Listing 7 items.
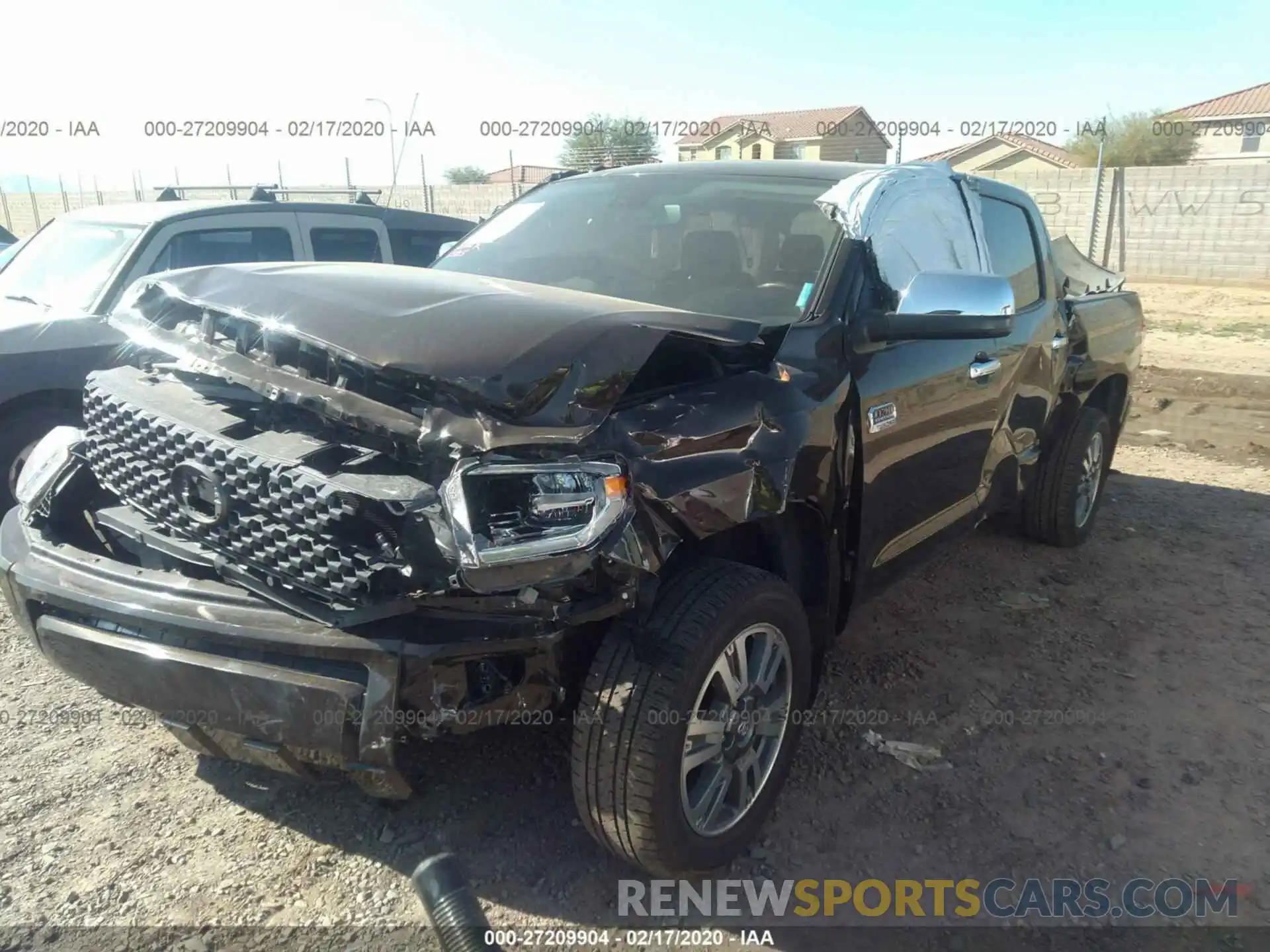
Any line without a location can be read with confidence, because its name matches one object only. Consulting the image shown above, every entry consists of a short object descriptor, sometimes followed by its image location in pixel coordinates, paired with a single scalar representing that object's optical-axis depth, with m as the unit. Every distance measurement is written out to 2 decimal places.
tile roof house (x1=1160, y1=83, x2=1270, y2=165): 36.06
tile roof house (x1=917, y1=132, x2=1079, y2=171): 38.09
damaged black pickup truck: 1.92
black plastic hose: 1.94
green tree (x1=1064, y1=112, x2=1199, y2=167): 31.19
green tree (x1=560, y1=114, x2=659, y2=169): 30.22
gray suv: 4.37
